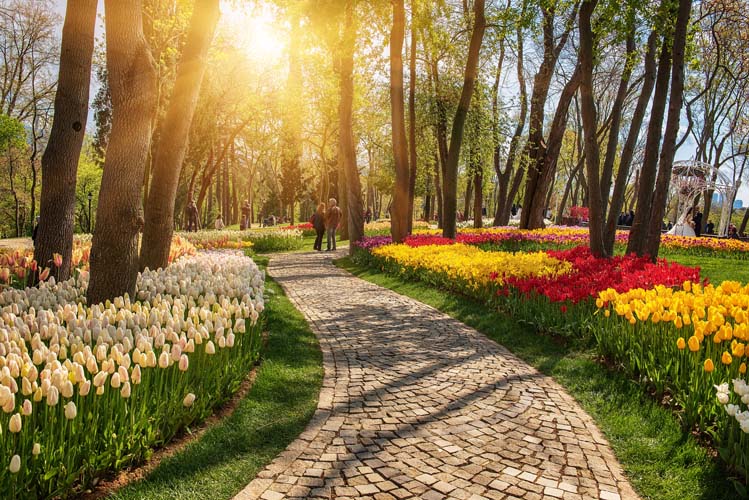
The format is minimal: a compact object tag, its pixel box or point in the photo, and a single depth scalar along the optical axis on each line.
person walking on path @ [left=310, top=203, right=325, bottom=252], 20.14
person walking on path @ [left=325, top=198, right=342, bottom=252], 18.84
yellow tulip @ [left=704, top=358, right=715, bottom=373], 3.50
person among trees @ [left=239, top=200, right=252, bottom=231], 31.60
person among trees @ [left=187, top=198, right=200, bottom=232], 24.66
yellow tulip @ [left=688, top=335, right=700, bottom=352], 3.81
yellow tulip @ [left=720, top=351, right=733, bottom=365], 3.58
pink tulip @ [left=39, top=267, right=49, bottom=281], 6.06
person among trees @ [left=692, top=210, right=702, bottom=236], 25.89
